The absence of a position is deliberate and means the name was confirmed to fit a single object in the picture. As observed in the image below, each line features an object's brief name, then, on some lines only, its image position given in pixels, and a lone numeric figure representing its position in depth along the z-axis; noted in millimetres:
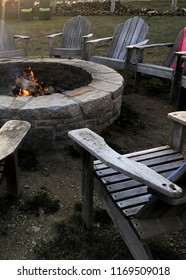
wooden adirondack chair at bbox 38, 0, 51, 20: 12164
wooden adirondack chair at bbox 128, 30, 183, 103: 4480
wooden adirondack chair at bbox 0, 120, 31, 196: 2057
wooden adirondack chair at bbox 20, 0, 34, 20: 12211
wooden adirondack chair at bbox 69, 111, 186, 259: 1417
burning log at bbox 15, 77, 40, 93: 4012
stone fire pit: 3094
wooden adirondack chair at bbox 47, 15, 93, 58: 5730
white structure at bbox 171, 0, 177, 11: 12597
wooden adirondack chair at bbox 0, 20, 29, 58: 5501
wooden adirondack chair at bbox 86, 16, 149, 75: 5293
